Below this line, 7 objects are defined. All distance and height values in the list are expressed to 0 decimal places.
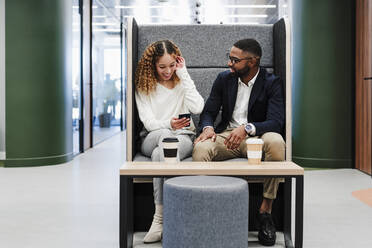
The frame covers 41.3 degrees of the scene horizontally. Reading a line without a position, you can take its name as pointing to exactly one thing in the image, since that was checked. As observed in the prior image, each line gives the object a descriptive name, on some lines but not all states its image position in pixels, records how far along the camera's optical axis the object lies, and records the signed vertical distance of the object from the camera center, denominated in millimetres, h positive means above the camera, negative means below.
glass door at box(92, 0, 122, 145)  9320 +926
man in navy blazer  2811 +8
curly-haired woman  2990 +147
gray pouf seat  2037 -409
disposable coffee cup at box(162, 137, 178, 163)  2504 -162
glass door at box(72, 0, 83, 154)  7570 +589
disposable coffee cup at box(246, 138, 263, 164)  2488 -175
